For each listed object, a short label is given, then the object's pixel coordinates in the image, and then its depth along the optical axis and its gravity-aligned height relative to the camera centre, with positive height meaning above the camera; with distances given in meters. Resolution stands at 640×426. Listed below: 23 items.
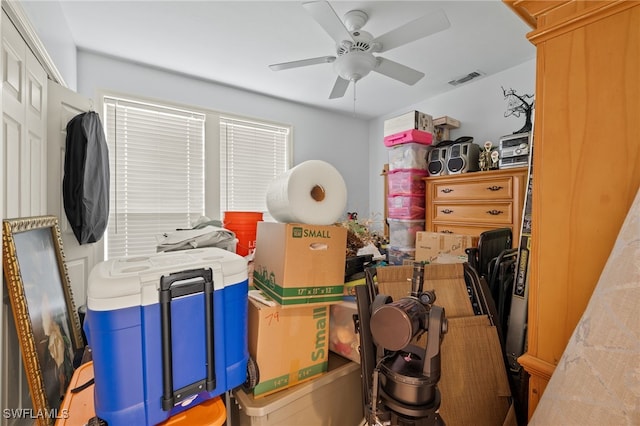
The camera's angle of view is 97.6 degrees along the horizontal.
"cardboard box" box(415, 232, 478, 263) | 2.35 -0.29
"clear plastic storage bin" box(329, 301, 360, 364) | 1.23 -0.53
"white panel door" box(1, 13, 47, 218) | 1.05 +0.37
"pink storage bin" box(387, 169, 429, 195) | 3.40 +0.39
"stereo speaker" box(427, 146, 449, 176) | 3.26 +0.62
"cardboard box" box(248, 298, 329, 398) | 1.04 -0.52
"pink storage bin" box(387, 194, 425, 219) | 3.40 +0.07
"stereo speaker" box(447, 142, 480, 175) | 3.05 +0.61
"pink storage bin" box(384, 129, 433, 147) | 3.31 +0.92
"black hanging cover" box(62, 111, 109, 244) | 1.80 +0.23
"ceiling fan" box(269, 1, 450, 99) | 1.69 +1.17
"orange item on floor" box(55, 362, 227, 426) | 0.79 -0.59
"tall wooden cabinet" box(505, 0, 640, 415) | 0.69 +0.16
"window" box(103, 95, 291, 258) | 2.89 +0.52
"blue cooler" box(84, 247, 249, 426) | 0.69 -0.33
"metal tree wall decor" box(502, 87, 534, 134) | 2.71 +1.10
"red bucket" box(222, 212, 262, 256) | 1.92 -0.09
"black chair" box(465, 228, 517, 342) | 1.39 -0.28
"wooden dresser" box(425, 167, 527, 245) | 2.61 +0.12
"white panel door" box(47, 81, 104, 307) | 1.68 +0.28
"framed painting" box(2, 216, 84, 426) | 0.93 -0.38
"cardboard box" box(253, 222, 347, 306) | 1.08 -0.21
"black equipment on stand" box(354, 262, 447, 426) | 0.66 -0.40
